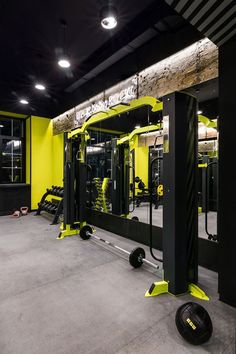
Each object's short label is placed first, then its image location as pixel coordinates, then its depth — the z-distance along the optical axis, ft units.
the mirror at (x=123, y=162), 14.96
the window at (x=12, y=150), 24.58
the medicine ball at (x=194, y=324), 5.73
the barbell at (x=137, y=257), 10.36
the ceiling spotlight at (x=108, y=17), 10.07
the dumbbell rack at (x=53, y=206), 19.92
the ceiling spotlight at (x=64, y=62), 13.19
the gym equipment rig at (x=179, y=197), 8.10
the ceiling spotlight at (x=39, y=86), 18.34
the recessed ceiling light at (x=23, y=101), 21.94
